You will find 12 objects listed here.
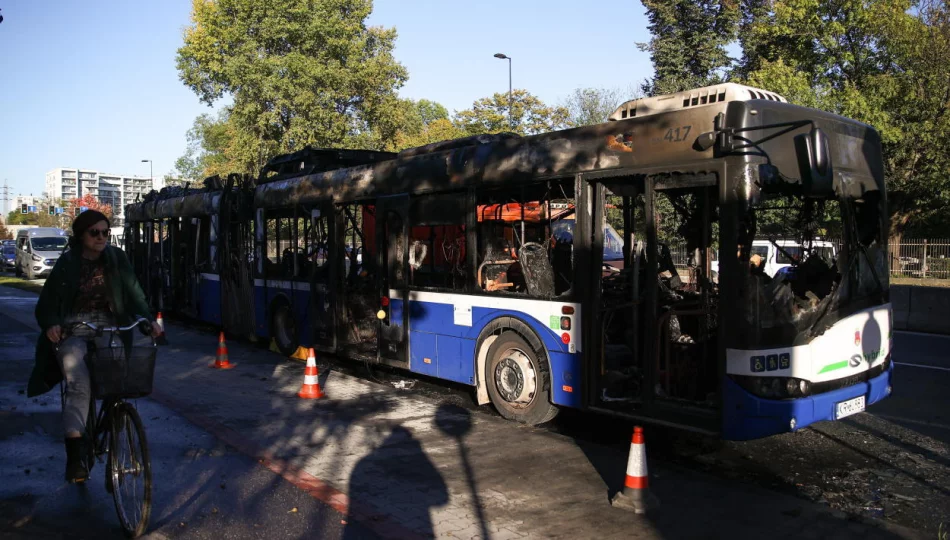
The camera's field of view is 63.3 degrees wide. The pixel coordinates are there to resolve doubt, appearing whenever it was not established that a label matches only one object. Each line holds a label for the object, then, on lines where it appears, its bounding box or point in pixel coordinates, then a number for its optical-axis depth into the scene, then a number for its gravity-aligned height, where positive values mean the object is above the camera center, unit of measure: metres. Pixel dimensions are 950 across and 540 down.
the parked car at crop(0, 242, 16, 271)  46.06 -0.03
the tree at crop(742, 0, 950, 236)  29.91 +7.64
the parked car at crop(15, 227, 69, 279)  35.31 +0.28
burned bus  5.91 -0.10
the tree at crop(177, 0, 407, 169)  35.91 +8.81
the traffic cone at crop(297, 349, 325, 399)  9.20 -1.55
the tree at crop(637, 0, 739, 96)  34.78 +9.68
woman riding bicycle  5.11 -0.37
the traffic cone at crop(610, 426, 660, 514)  5.34 -1.60
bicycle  4.76 -1.07
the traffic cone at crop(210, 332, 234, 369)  11.38 -1.54
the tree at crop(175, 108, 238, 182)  64.61 +12.11
